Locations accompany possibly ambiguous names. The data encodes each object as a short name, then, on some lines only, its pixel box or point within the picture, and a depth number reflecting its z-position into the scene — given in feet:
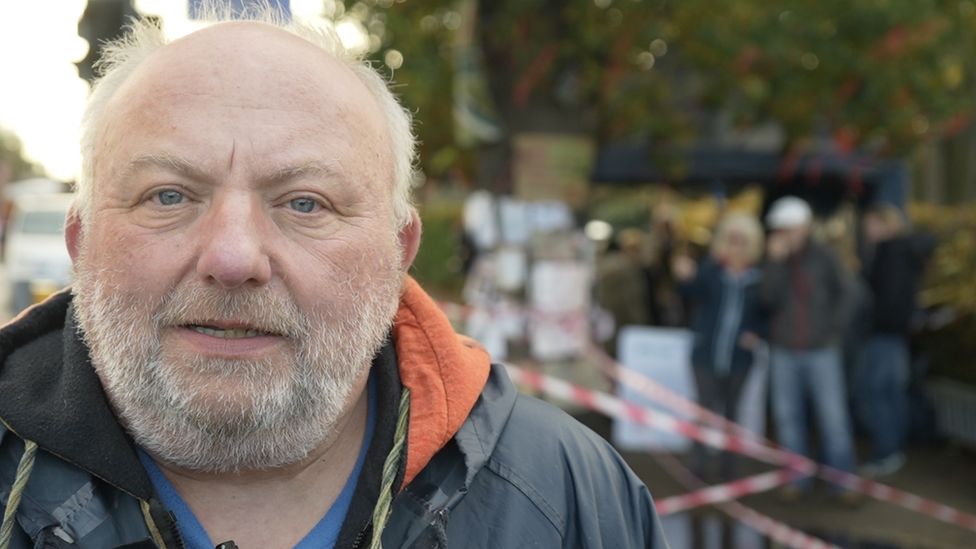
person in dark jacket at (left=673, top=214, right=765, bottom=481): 21.63
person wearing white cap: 20.53
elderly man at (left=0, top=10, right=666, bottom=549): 4.86
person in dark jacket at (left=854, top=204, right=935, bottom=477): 23.16
